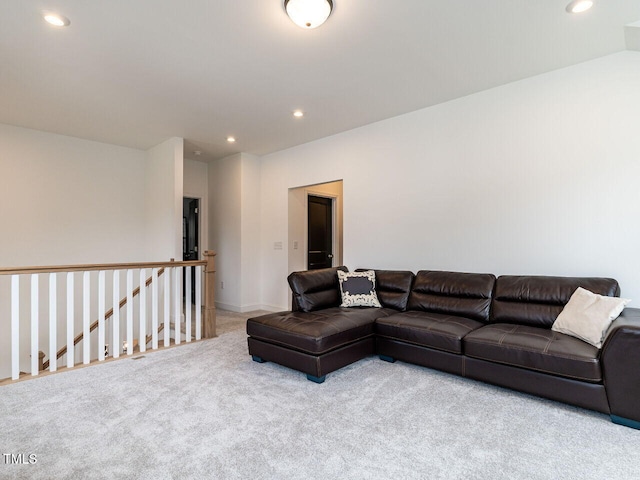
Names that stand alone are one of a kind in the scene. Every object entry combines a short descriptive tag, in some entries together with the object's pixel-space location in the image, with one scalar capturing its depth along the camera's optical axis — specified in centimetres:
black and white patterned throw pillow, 375
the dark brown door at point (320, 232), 597
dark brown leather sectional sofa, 212
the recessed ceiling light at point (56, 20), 233
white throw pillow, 232
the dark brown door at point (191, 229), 647
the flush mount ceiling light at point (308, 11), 214
